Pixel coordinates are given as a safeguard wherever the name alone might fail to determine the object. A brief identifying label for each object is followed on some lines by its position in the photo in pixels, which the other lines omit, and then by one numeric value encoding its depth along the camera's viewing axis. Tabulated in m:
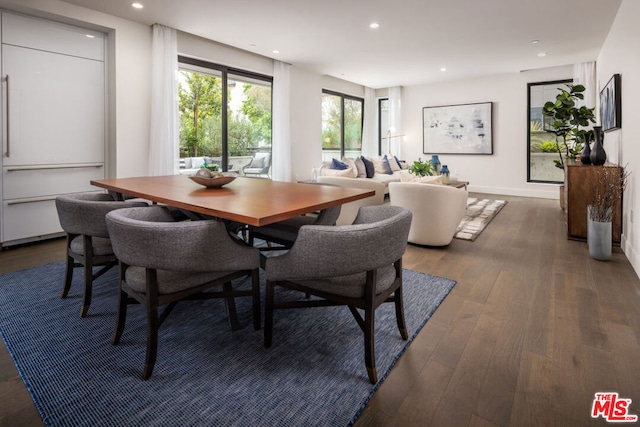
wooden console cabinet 3.55
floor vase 3.15
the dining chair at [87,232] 2.00
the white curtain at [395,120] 8.76
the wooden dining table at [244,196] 1.54
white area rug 4.20
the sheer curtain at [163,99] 4.43
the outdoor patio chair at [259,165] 6.03
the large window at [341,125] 7.87
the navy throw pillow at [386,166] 7.35
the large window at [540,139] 7.11
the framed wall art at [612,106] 3.67
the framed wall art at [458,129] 7.78
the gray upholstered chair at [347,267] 1.41
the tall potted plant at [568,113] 4.52
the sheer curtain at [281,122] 6.22
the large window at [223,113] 5.08
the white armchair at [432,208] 3.47
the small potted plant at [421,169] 5.32
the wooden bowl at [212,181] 2.34
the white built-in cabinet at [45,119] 3.54
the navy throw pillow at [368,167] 7.04
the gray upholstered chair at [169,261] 1.44
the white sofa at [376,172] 5.85
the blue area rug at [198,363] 1.37
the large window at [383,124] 9.31
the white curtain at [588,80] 6.38
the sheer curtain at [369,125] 8.86
